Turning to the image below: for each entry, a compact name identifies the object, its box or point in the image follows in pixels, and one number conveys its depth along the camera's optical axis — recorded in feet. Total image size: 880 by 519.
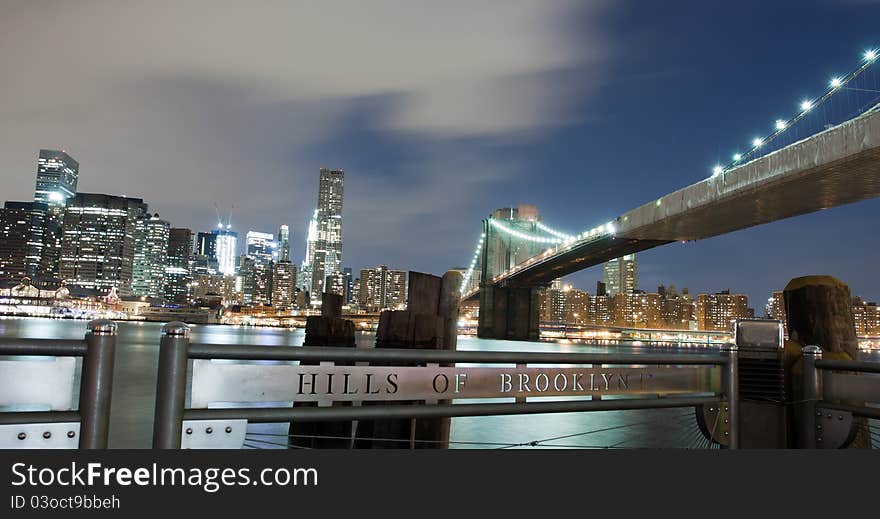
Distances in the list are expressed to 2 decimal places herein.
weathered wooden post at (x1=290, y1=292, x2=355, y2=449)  29.63
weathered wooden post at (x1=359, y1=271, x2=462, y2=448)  22.97
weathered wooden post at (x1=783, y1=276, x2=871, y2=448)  21.81
